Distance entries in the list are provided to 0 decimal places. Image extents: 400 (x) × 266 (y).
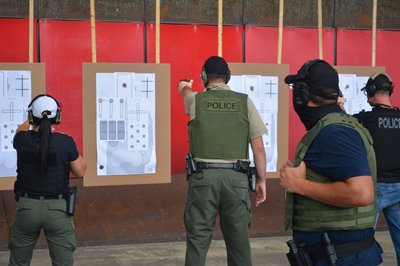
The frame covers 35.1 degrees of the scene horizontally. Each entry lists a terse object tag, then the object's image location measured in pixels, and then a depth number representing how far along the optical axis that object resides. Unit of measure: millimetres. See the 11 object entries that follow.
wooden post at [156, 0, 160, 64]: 5454
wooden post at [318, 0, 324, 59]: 5953
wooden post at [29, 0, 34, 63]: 5191
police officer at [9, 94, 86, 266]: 4031
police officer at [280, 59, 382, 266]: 2619
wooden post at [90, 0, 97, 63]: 5301
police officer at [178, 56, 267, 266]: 4551
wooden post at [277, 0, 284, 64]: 5809
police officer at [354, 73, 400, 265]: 4680
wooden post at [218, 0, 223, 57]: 5574
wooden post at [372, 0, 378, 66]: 6074
